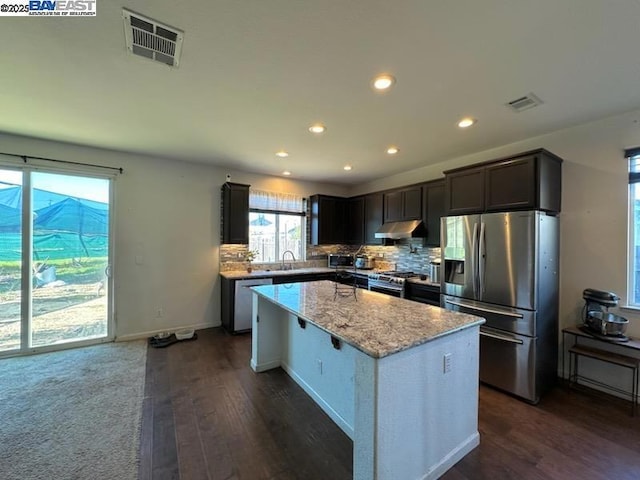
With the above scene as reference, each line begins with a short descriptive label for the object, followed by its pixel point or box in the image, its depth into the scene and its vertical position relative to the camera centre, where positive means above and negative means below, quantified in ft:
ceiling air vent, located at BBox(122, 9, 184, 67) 5.21 +4.12
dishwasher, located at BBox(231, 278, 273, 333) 14.01 -3.55
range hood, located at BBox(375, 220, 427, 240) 13.99 +0.51
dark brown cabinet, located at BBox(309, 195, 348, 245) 18.24 +1.34
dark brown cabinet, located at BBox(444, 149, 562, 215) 8.93 +2.00
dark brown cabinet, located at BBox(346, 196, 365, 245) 18.34 +1.28
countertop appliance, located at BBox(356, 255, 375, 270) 18.12 -1.56
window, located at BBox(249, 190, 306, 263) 16.83 +0.87
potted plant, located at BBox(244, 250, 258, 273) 16.17 -1.09
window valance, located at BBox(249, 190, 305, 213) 16.67 +2.38
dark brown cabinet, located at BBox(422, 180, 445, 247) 13.46 +1.59
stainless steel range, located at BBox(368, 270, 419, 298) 13.47 -2.21
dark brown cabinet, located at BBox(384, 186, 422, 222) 14.55 +1.98
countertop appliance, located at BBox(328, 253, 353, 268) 18.54 -1.46
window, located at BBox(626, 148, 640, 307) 8.72 +0.31
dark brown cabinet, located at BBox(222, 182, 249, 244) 15.13 +1.43
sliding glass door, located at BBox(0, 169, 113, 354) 11.16 -1.02
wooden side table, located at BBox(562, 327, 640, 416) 8.11 -3.64
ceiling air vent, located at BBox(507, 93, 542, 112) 7.75 +4.08
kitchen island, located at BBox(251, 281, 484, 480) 4.83 -2.99
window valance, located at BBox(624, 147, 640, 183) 8.64 +2.55
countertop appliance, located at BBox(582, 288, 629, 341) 8.36 -2.43
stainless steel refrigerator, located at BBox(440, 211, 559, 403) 8.66 -1.84
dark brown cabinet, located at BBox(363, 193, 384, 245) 16.87 +1.48
